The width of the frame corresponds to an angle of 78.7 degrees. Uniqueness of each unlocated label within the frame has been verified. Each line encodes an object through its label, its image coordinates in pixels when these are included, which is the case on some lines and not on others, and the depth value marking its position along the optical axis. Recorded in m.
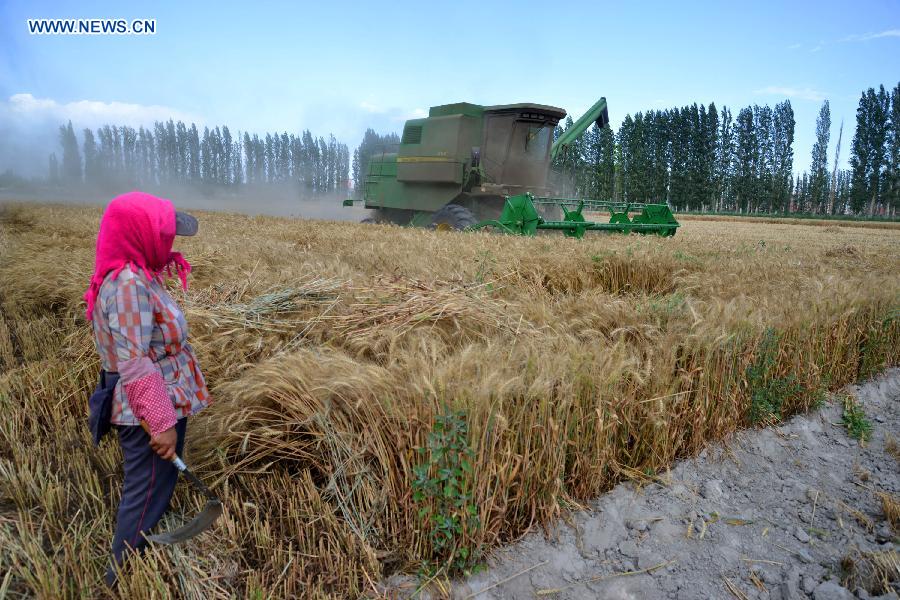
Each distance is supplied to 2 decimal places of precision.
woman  1.90
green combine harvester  11.73
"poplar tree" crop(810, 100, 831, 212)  63.51
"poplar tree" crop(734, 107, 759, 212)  58.50
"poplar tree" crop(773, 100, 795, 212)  62.78
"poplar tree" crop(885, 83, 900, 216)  50.53
